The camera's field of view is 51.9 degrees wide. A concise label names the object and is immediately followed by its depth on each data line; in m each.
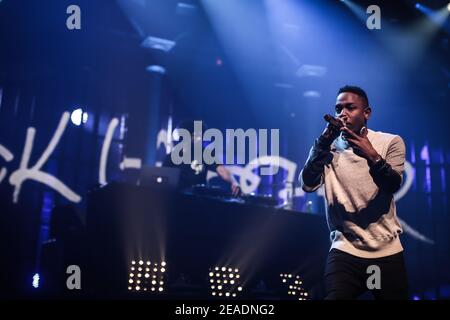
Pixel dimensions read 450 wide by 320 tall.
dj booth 4.23
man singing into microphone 2.45
